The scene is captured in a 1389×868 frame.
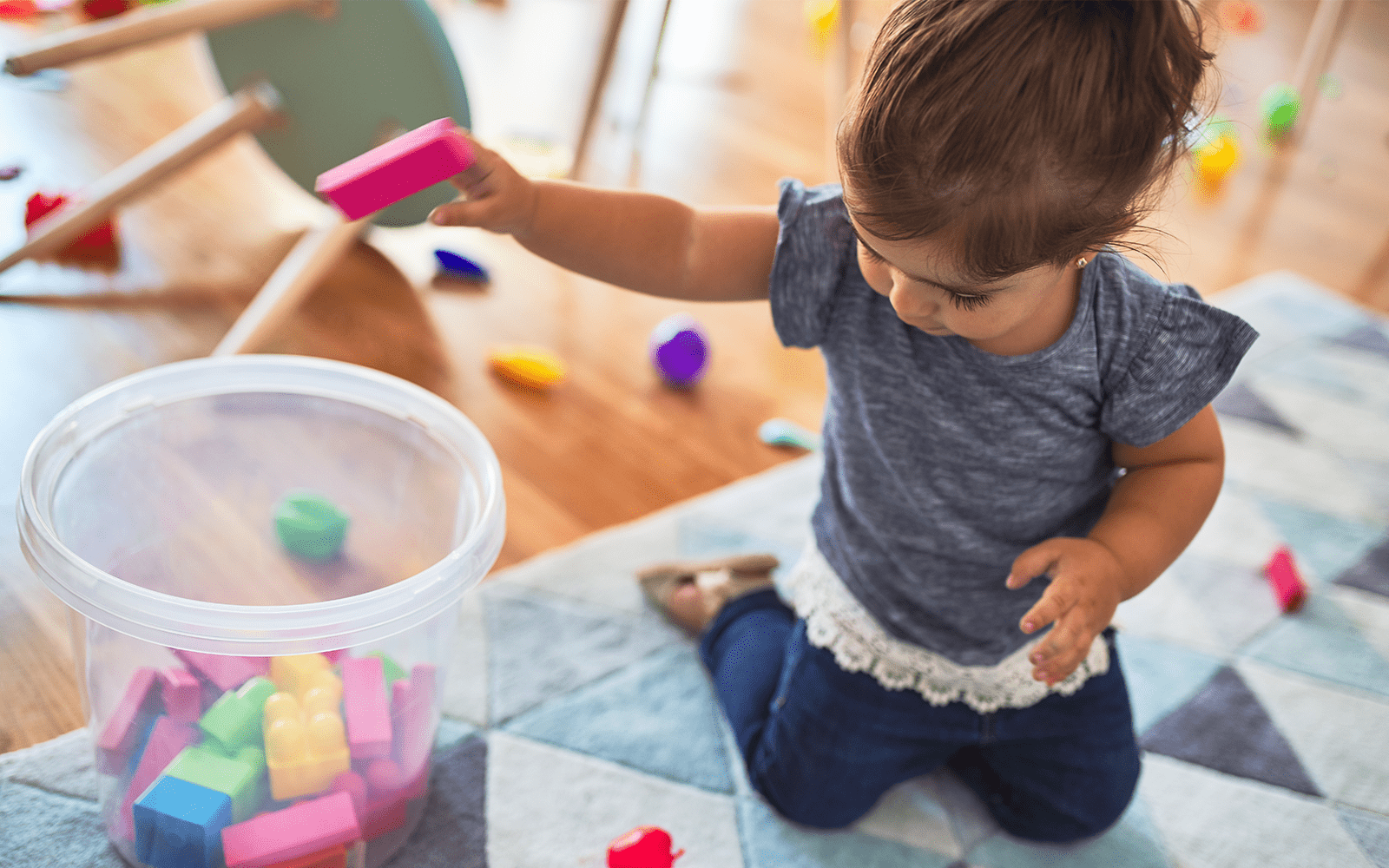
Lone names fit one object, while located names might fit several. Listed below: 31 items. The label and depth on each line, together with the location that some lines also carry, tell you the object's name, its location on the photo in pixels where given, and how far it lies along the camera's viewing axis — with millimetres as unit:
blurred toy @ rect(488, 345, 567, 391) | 1050
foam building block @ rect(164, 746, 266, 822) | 558
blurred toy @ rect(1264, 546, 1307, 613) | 947
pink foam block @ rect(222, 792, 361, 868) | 555
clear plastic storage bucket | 537
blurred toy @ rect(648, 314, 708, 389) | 1087
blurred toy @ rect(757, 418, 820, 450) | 1059
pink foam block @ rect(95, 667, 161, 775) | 577
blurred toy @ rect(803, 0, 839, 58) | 2041
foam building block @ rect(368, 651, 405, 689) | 627
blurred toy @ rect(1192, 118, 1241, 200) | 1785
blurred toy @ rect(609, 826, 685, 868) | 632
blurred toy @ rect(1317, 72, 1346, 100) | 2213
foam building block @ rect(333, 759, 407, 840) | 596
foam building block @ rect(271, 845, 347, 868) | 571
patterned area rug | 671
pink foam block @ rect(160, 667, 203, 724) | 595
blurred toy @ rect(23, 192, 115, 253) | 1048
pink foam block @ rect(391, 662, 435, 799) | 613
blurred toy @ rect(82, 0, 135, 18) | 1372
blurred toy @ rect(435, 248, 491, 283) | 1179
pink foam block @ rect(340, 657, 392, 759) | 594
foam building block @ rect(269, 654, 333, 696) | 604
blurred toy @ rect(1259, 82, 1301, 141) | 1975
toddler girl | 448
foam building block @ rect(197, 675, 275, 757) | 582
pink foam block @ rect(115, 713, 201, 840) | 576
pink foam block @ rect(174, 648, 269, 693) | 602
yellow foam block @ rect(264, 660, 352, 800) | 578
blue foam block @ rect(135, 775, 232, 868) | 542
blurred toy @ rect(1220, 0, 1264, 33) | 2357
